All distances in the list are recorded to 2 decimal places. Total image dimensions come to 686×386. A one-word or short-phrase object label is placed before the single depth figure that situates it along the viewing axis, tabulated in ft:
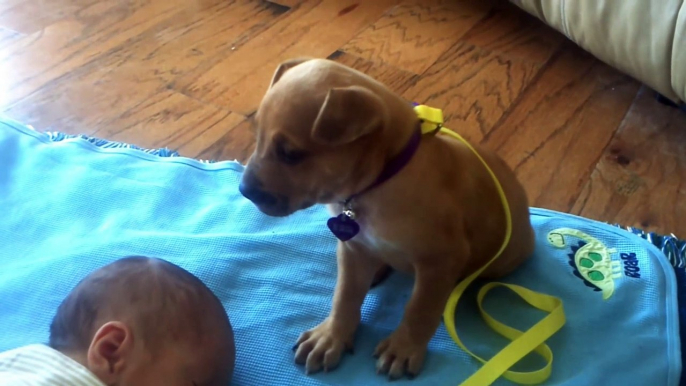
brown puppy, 3.16
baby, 3.18
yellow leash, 3.73
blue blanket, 3.94
